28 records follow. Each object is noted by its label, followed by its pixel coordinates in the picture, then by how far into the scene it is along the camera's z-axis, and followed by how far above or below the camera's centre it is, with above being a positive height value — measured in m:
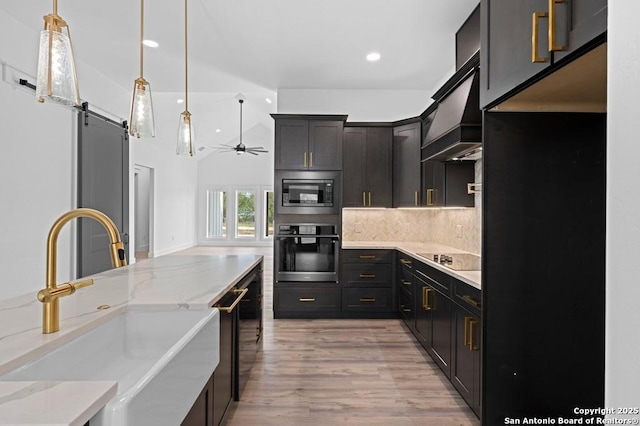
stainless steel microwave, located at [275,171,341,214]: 4.47 +0.31
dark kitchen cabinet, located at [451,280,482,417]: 2.19 -0.85
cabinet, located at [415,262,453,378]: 2.69 -0.83
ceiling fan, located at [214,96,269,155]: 8.28 +1.66
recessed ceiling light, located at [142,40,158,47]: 3.81 +1.82
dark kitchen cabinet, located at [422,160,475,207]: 3.64 +0.34
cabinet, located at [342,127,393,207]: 4.67 +0.65
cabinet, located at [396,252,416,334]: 3.71 -0.84
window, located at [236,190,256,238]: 12.52 -0.07
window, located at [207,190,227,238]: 12.38 -0.05
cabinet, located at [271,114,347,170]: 4.47 +0.84
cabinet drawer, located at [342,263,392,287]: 4.39 -0.75
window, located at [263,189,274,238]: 12.48 +0.14
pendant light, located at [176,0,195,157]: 2.58 +0.56
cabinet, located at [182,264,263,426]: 1.66 -0.85
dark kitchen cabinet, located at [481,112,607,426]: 1.68 -0.24
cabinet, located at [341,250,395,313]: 4.39 -0.83
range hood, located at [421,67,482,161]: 2.48 +0.73
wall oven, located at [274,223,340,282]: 4.44 -0.49
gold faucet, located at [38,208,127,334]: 1.12 -0.25
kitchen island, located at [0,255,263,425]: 0.72 -0.39
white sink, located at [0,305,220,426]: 0.80 -0.48
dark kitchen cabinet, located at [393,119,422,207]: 4.29 +0.63
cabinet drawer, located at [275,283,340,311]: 4.42 -1.04
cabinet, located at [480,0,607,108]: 1.12 +0.65
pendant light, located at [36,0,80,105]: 1.23 +0.51
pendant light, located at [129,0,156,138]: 2.00 +0.57
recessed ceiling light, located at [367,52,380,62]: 3.91 +1.75
